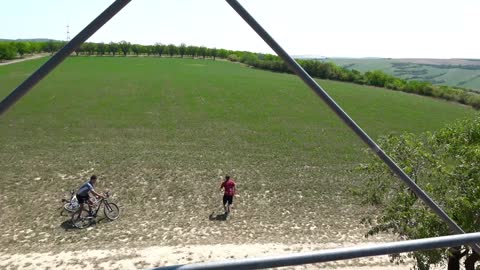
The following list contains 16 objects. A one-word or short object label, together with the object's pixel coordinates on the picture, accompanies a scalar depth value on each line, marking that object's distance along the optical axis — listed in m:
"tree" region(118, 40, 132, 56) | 142.95
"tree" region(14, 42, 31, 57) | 118.88
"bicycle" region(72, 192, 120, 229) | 12.85
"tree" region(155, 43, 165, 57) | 151.00
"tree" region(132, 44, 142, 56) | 146.88
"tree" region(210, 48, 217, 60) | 154.50
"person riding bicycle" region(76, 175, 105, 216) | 12.45
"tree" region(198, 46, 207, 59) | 153.88
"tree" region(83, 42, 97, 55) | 130.73
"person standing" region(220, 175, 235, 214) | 13.95
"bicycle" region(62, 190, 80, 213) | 13.45
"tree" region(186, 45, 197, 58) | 152.75
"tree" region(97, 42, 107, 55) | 135.12
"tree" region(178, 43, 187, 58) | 152.12
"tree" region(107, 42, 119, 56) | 138.93
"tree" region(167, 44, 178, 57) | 151.00
